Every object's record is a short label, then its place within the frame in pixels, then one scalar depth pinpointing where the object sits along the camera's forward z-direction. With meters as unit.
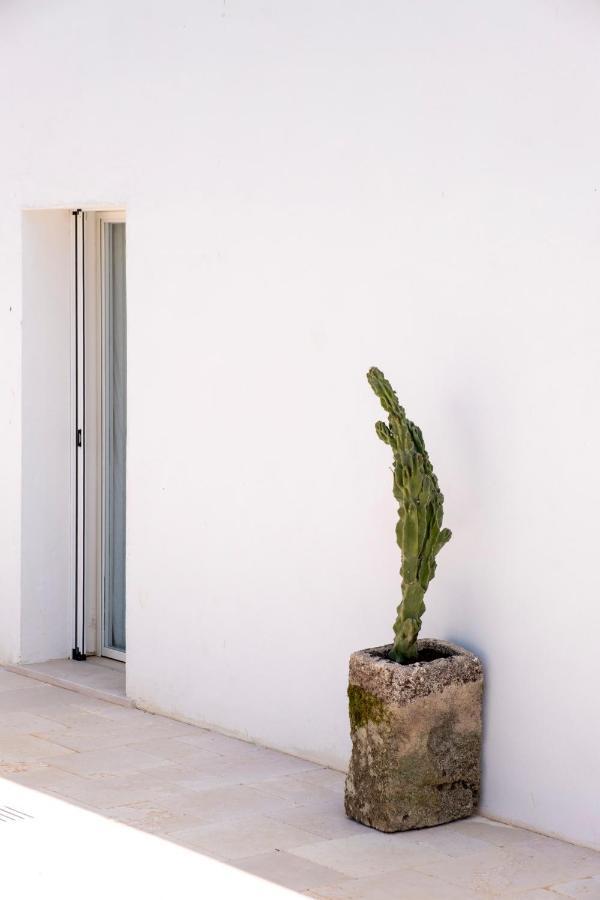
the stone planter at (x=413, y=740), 4.75
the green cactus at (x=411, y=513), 4.82
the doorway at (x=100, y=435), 7.50
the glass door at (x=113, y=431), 7.48
